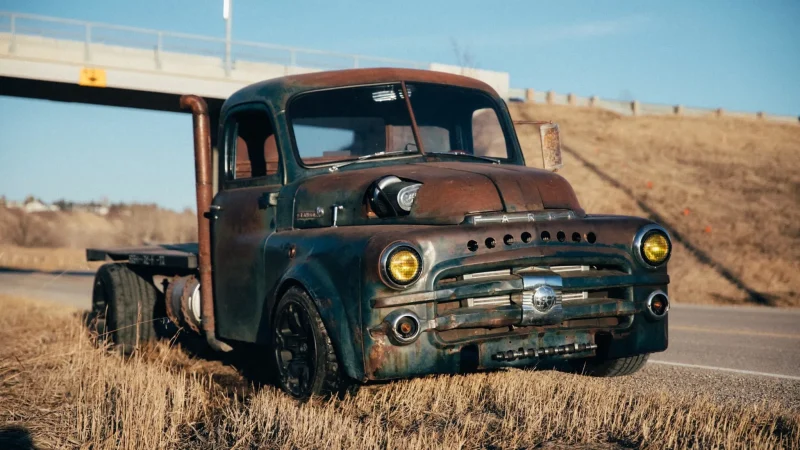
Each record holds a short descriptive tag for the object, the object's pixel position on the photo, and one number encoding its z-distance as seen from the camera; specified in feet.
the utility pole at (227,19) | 98.84
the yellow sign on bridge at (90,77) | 95.91
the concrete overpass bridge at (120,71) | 95.61
